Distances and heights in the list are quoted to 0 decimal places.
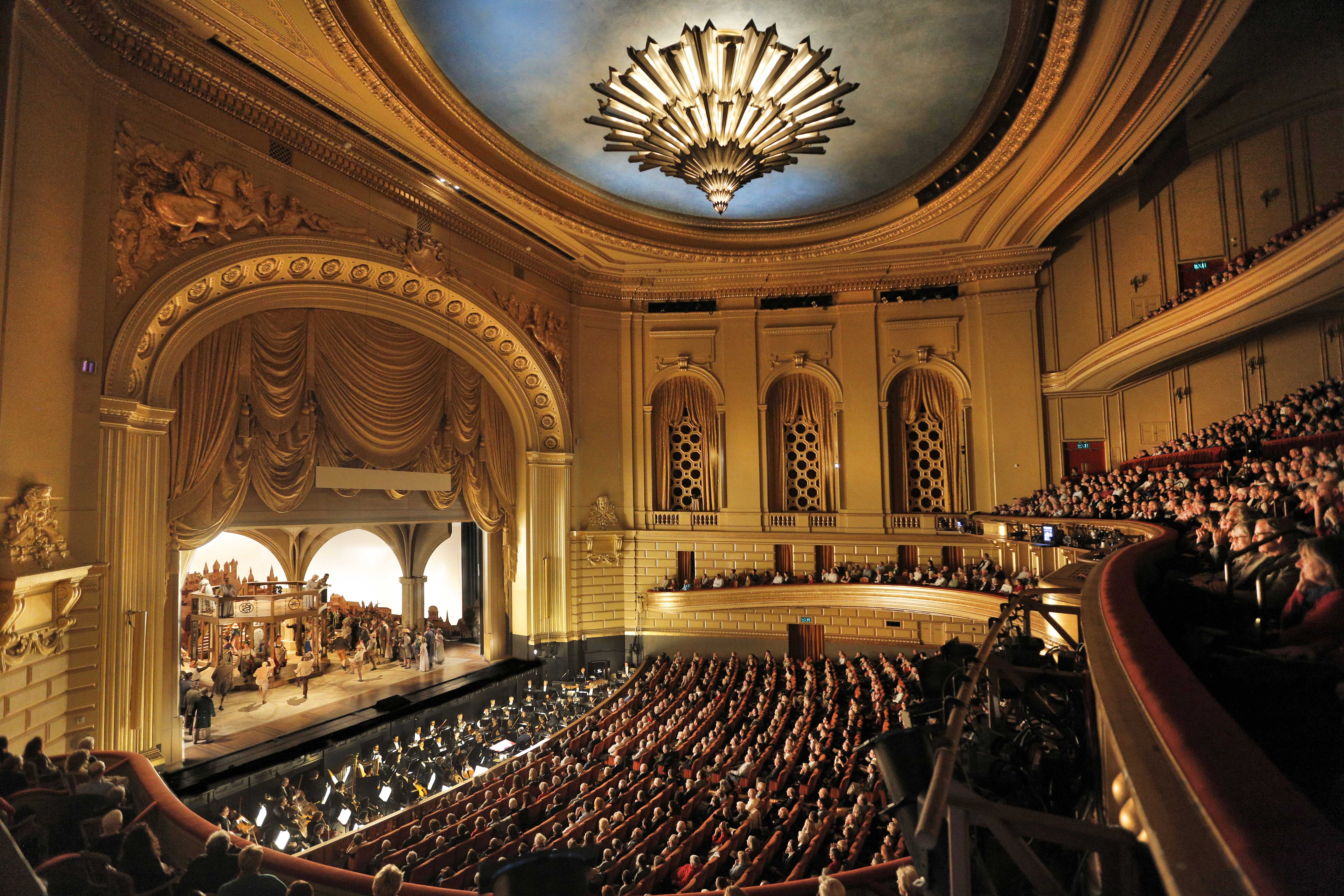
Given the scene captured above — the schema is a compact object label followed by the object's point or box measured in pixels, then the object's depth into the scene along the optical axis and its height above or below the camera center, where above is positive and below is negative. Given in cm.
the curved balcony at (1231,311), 693 +239
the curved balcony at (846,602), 1255 -224
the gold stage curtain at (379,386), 1092 +225
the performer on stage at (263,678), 1184 -310
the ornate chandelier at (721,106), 829 +554
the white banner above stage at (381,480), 1076 +53
